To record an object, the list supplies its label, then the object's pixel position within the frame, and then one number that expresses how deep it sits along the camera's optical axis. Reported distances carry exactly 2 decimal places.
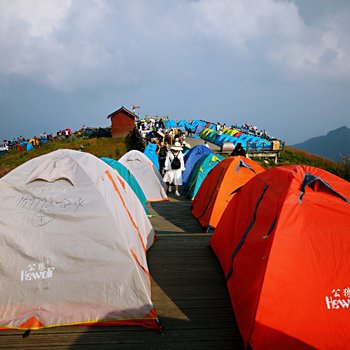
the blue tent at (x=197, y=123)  51.87
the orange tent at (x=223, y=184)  6.77
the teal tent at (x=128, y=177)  7.82
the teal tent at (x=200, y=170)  10.14
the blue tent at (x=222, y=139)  32.57
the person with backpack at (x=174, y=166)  10.31
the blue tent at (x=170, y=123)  49.32
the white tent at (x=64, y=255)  3.29
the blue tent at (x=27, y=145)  38.44
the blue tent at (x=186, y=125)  49.24
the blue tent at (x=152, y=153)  13.57
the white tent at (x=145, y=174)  10.12
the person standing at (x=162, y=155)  12.13
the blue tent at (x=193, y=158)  12.31
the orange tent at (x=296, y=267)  2.74
